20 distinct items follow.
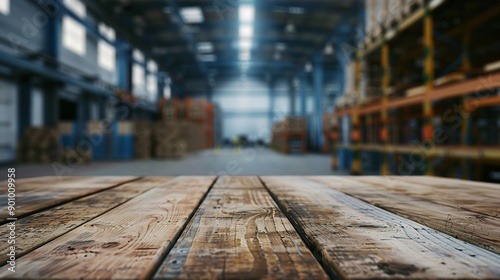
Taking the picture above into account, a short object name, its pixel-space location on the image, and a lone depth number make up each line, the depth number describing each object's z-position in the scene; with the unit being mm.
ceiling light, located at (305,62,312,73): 20338
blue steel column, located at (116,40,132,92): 15031
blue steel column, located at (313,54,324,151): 17969
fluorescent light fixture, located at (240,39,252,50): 17741
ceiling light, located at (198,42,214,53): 18703
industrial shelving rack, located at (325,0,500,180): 4258
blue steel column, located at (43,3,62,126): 10500
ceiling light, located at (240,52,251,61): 20461
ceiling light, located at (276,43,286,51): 18716
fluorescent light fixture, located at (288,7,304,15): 13844
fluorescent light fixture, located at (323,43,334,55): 15906
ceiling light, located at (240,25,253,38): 15805
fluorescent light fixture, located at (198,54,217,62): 20909
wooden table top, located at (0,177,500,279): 533
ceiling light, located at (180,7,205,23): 14117
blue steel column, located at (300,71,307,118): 21255
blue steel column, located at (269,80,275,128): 27745
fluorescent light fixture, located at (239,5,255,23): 13671
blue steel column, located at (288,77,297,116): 26805
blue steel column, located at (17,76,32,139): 10000
